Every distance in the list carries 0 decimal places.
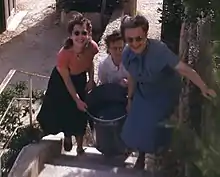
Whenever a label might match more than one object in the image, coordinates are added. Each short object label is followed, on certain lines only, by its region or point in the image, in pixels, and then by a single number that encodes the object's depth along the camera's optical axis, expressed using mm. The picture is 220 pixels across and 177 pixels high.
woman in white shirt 4386
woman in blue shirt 3721
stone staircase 4202
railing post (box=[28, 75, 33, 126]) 4893
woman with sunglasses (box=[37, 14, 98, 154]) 4285
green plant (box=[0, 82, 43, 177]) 4859
